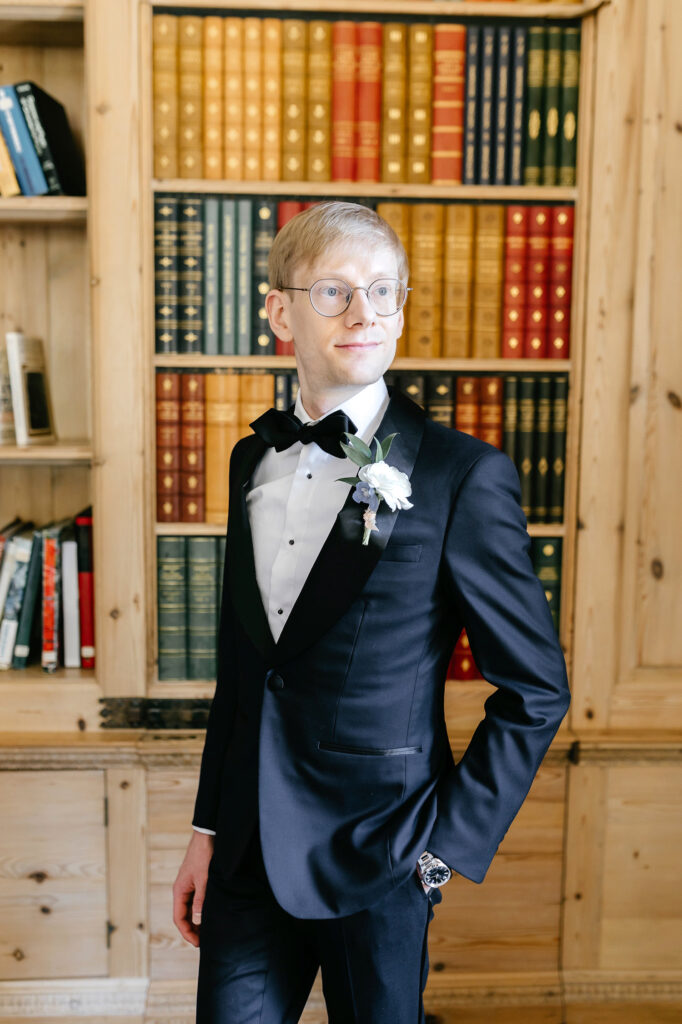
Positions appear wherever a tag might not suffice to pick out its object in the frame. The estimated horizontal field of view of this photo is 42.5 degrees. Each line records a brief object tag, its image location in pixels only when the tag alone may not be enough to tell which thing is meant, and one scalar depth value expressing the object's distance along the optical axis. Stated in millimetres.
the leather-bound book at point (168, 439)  1960
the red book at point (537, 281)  1944
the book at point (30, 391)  2014
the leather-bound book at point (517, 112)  1892
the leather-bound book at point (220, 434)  1963
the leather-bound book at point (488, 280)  1942
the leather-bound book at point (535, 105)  1894
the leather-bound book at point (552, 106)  1898
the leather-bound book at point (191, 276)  1910
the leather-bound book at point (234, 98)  1864
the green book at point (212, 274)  1910
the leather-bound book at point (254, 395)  1959
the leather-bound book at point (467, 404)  1974
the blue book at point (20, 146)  1909
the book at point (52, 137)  1916
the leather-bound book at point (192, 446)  1963
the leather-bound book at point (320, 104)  1882
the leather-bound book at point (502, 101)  1892
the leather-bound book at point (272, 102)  1869
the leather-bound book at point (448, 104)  1884
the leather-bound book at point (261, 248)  1919
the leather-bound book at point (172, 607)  1993
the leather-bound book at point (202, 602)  1994
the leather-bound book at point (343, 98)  1878
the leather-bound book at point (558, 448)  1983
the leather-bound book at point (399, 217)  1923
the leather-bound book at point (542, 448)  1980
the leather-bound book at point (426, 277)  1936
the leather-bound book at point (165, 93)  1857
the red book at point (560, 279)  1946
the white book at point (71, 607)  2023
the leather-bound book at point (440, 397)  1968
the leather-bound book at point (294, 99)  1876
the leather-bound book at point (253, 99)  1865
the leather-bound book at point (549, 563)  2010
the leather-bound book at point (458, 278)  1938
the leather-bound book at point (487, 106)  1889
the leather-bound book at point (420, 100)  1881
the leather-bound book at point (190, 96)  1860
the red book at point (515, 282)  1946
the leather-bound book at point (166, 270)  1907
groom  1136
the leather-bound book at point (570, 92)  1902
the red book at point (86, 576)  2020
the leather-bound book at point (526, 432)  1978
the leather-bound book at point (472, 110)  1889
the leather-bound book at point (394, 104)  1885
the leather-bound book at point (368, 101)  1881
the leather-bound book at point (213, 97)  1862
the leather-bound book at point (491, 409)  1979
